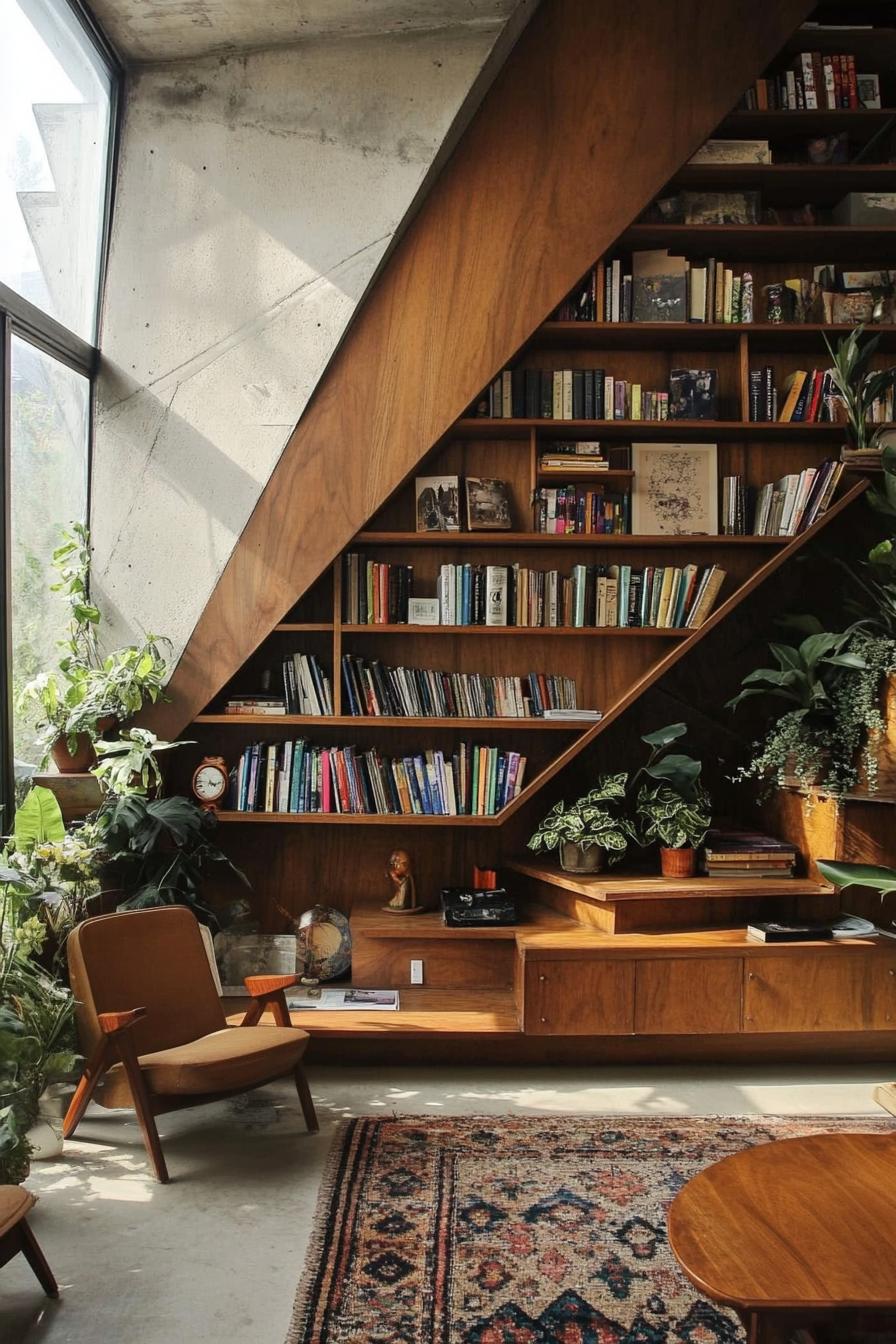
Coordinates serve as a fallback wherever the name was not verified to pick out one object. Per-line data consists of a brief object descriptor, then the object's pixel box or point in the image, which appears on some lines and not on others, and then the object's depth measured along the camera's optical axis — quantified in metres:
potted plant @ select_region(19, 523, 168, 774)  4.04
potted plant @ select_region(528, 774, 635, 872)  4.26
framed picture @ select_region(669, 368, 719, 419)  4.46
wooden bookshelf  3.97
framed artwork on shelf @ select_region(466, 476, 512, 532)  4.47
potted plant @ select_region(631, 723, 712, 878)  4.21
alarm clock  4.33
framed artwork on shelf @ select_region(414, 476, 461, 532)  4.49
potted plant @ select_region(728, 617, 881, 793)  3.98
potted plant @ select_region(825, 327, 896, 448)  4.19
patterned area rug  2.49
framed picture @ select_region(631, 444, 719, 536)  4.53
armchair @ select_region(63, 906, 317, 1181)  3.23
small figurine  4.45
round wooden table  1.97
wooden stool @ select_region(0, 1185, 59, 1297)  2.38
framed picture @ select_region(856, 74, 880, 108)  4.36
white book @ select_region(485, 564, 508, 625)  4.41
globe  4.38
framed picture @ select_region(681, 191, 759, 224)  4.42
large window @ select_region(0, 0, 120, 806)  3.67
